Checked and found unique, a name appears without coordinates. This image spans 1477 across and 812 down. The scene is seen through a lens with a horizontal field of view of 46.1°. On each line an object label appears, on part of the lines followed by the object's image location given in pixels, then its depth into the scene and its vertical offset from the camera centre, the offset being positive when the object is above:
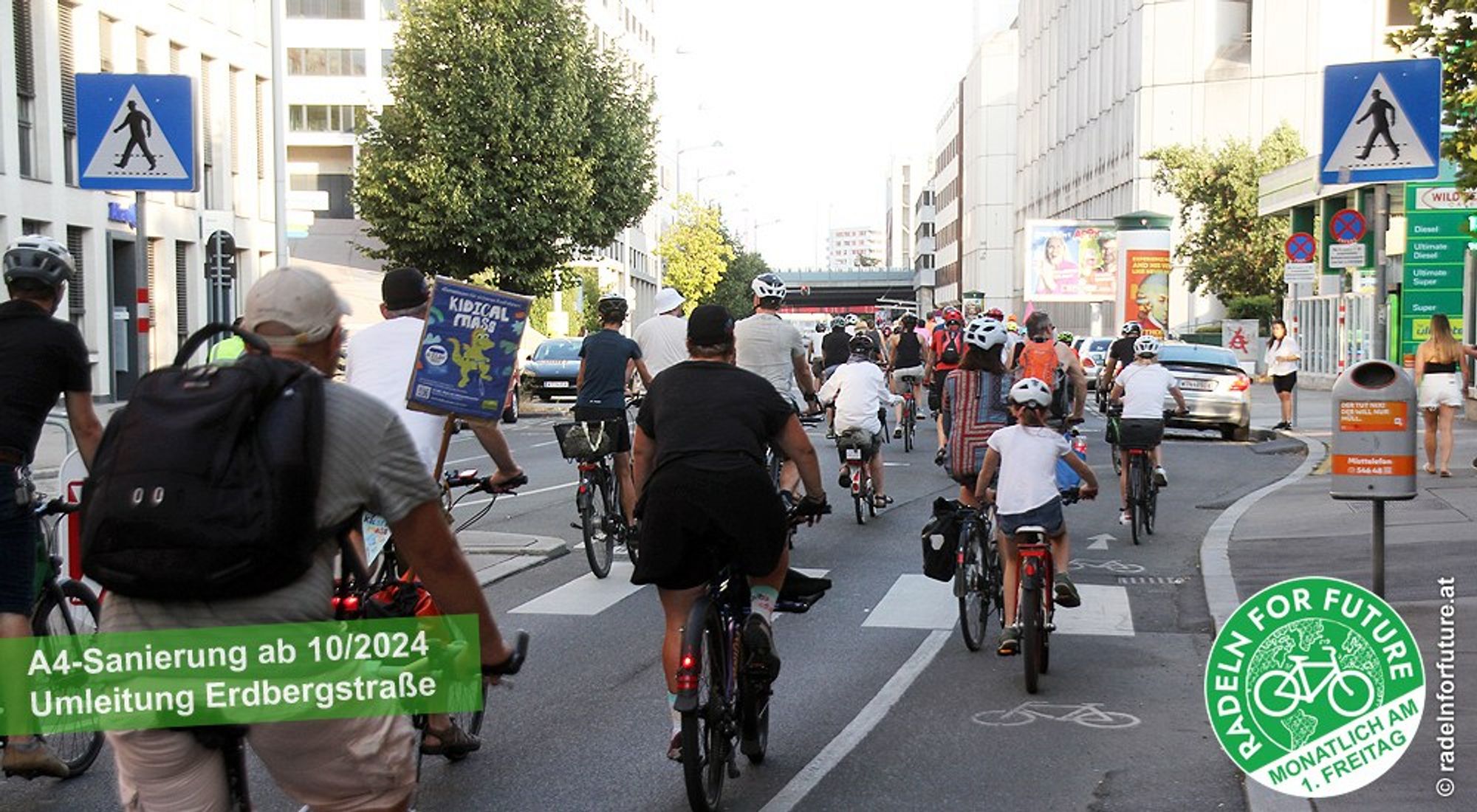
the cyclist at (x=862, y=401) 15.67 -0.95
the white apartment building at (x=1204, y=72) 68.38 +9.24
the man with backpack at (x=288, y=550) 3.19 -0.47
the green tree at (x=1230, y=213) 57.94 +2.79
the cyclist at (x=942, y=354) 18.66 -0.66
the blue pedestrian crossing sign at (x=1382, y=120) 9.07 +0.92
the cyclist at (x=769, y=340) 13.26 -0.31
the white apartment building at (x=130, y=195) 28.92 +2.70
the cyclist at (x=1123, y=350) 20.78 -0.73
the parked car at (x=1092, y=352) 42.19 -1.44
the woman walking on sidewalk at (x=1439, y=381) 17.91 -0.89
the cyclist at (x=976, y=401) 9.80 -0.59
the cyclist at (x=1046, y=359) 15.02 -0.56
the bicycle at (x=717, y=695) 5.85 -1.41
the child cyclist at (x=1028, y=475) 8.80 -0.90
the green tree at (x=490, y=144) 38.22 +3.48
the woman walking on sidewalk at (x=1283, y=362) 27.77 -1.08
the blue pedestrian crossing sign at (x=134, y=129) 10.37 +1.05
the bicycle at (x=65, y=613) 6.28 -1.16
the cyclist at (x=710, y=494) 6.21 -0.70
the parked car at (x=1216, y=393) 26.41 -1.48
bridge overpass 154.12 +0.89
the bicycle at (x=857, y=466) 15.52 -1.50
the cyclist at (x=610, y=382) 12.33 -0.58
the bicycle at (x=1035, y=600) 8.22 -1.46
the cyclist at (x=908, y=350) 25.52 -0.77
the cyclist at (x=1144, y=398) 14.93 -0.91
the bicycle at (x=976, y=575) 9.16 -1.48
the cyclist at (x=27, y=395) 5.87 -0.31
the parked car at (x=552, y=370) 36.91 -1.49
